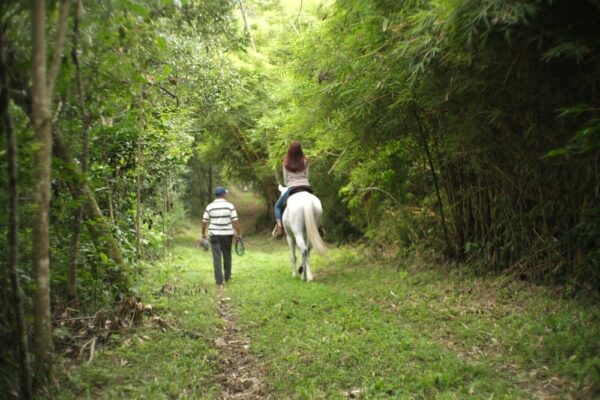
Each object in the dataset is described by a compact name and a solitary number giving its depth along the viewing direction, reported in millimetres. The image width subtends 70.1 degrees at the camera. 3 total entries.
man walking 7438
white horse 6859
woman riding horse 7043
